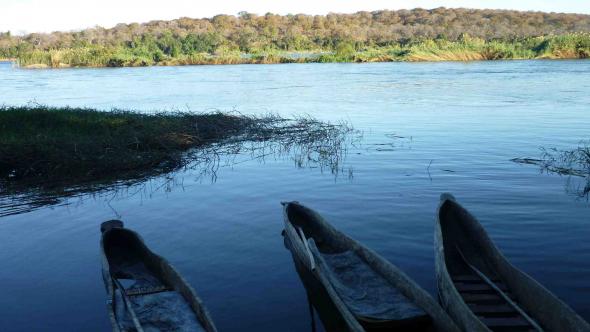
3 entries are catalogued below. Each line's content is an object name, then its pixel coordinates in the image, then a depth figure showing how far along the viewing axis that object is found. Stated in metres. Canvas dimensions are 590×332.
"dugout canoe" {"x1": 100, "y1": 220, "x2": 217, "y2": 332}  6.27
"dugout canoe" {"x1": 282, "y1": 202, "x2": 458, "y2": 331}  5.97
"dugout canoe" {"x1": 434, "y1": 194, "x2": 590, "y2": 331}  5.48
